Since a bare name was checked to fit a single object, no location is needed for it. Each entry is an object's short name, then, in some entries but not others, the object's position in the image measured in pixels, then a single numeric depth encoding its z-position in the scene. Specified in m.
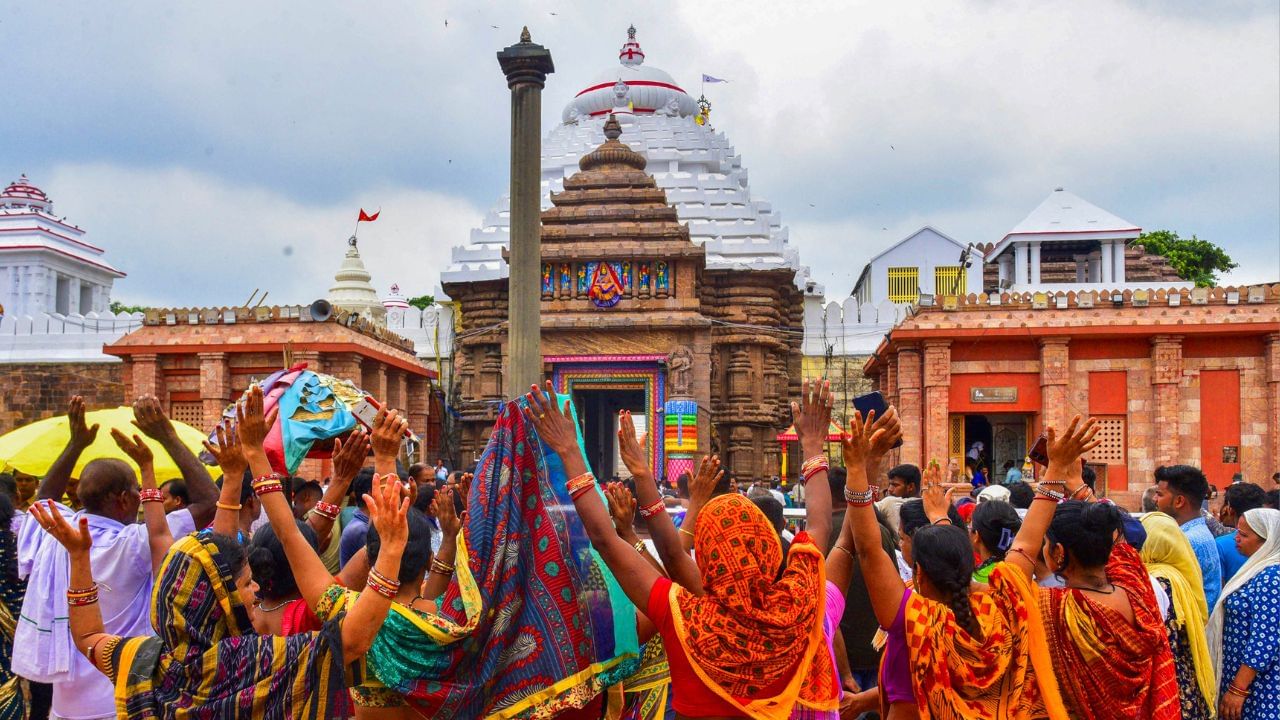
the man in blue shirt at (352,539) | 5.02
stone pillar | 9.30
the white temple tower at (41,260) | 35.06
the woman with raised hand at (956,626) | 3.37
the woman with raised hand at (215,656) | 3.26
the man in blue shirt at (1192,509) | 5.46
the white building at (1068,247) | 30.38
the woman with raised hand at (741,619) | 3.26
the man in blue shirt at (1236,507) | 6.09
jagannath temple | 22.88
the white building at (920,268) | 37.59
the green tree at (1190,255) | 40.62
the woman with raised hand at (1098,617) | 3.56
